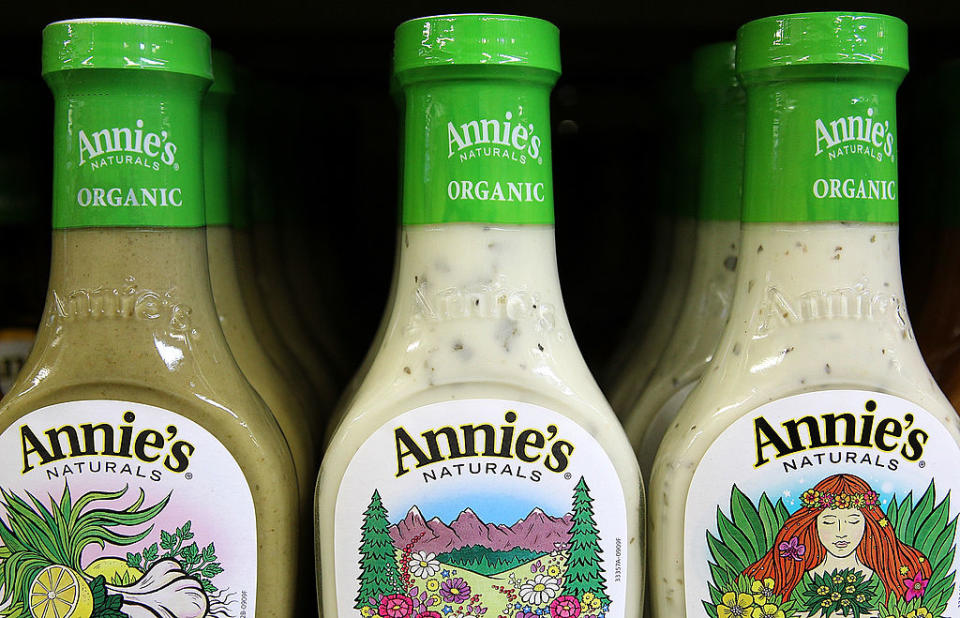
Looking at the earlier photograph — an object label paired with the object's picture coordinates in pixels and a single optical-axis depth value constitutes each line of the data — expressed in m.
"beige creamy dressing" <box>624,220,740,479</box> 0.39
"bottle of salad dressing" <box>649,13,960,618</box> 0.34
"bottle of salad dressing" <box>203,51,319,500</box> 0.38
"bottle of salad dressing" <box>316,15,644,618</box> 0.34
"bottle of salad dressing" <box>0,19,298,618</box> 0.34
